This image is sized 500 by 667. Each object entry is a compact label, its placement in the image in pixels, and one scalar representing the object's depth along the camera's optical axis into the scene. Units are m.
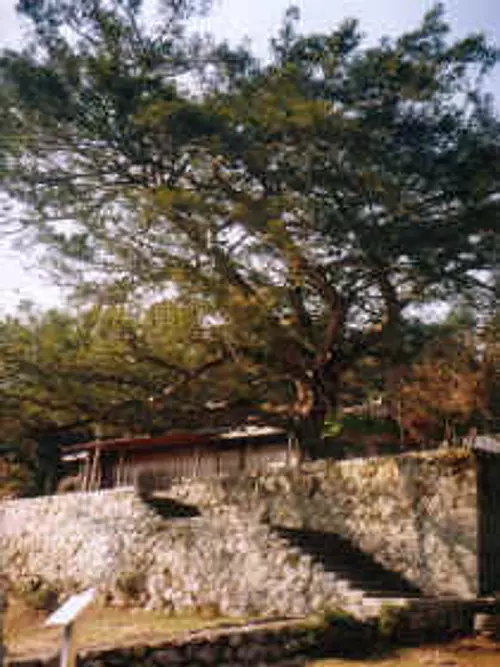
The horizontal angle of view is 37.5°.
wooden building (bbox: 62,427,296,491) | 22.86
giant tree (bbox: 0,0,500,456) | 11.12
